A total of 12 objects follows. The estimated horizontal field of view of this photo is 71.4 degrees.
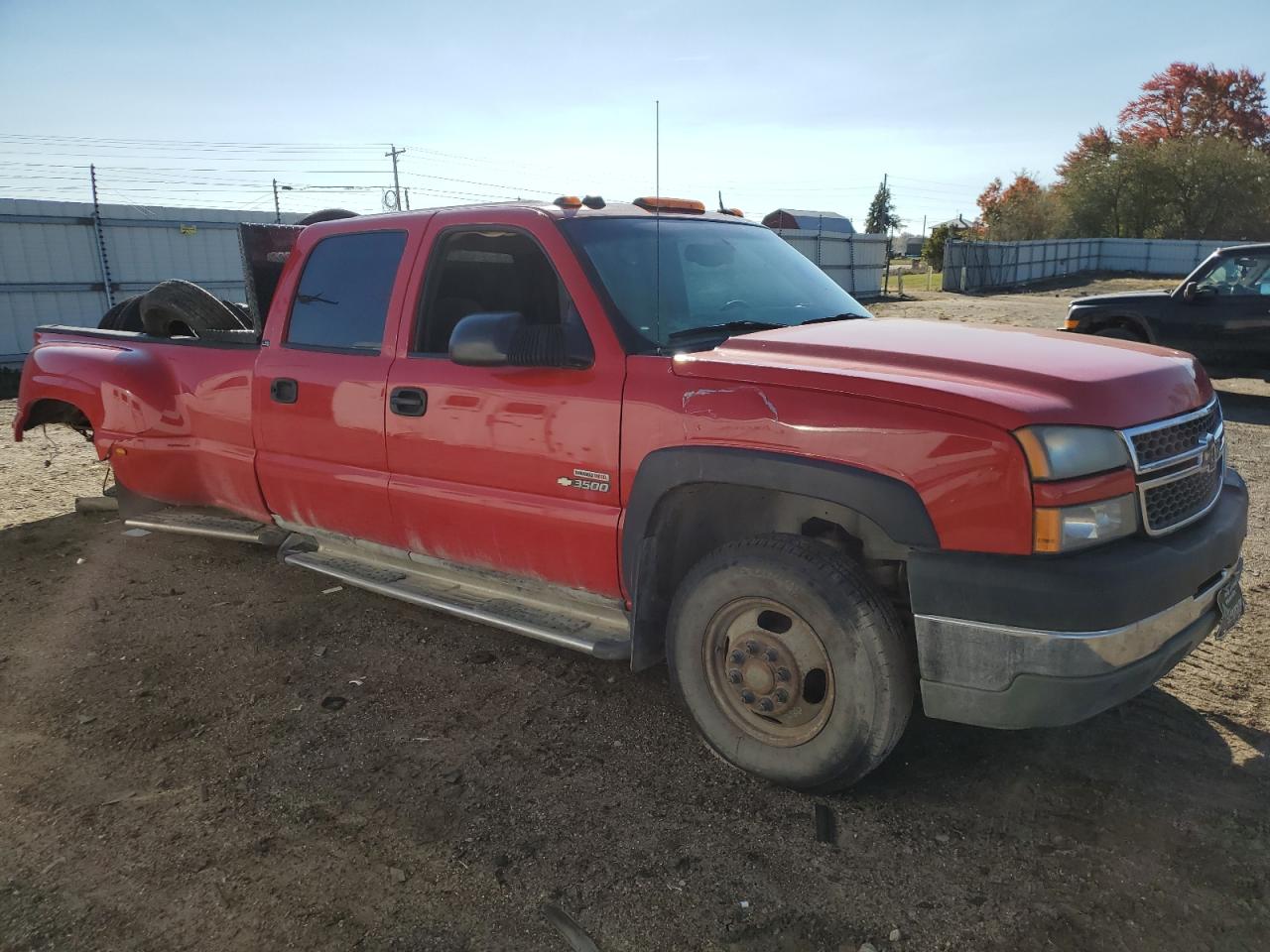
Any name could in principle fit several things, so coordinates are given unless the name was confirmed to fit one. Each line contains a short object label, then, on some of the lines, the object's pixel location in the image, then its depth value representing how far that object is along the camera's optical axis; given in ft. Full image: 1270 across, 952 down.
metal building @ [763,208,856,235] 143.30
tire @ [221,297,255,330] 18.60
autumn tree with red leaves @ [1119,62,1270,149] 169.89
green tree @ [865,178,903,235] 291.99
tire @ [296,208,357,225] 16.21
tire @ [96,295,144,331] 20.54
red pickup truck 7.86
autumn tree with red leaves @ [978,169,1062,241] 160.76
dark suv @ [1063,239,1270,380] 31.42
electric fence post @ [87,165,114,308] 46.92
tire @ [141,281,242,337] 16.60
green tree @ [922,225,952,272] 165.89
